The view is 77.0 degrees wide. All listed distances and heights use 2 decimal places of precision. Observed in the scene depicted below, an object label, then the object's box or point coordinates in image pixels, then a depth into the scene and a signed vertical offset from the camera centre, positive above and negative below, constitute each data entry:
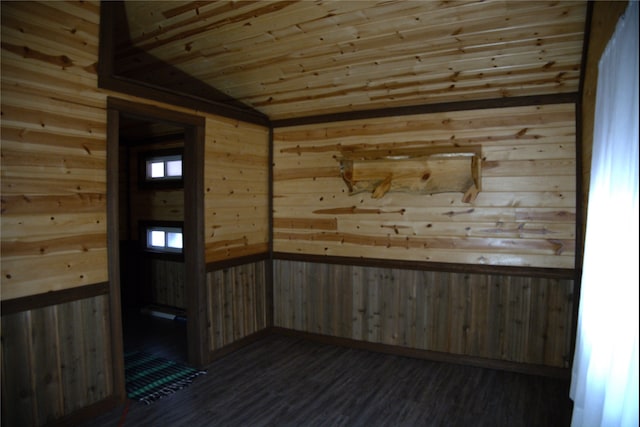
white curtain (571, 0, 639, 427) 1.51 -0.26
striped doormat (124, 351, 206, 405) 3.09 -1.60
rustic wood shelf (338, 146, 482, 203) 3.55 +0.17
